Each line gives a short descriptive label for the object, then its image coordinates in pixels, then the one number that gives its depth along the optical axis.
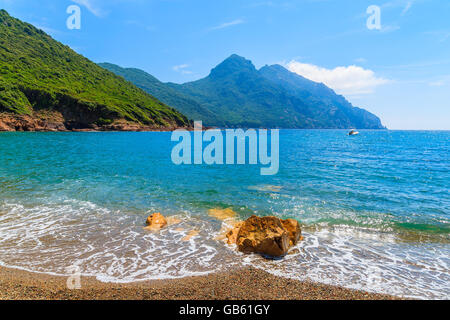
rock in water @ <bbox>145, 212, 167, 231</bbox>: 13.54
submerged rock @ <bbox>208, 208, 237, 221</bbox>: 15.77
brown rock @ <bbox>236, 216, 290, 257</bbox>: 10.35
